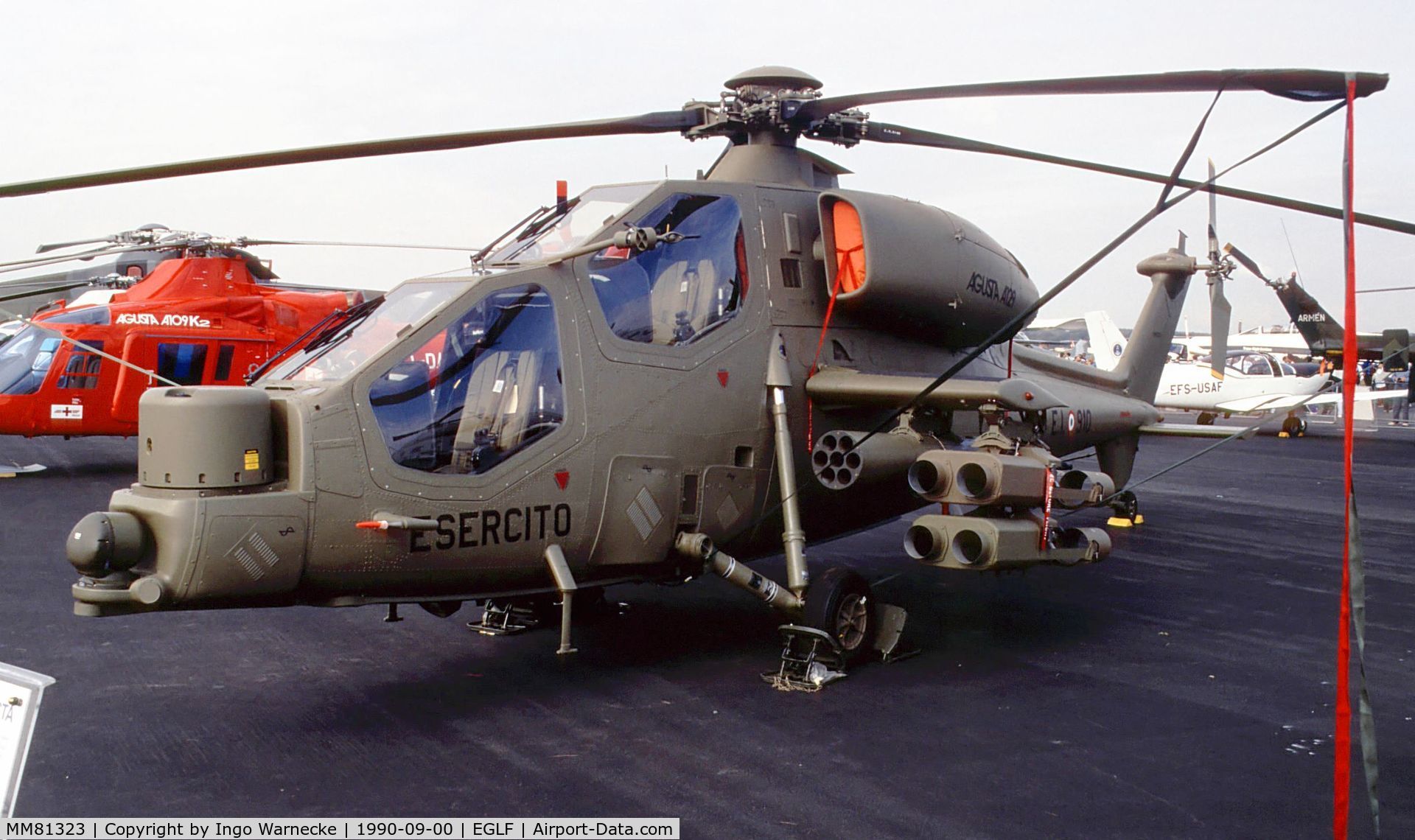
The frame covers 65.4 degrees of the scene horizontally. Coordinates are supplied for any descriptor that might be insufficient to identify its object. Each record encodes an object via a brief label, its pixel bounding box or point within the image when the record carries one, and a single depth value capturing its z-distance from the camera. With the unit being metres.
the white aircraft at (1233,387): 30.52
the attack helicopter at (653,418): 5.08
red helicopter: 16.00
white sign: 3.07
